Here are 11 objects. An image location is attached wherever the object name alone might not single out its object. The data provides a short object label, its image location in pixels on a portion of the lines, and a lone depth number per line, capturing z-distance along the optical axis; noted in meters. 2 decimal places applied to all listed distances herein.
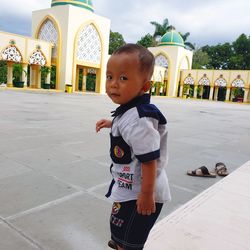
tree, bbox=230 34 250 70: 50.51
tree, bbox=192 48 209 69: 53.14
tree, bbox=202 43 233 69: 53.44
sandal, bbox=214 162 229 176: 3.93
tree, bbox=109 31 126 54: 46.27
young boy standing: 1.38
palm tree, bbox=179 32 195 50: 51.59
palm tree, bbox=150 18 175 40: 49.62
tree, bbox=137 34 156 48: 48.28
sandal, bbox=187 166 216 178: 3.80
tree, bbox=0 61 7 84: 33.02
